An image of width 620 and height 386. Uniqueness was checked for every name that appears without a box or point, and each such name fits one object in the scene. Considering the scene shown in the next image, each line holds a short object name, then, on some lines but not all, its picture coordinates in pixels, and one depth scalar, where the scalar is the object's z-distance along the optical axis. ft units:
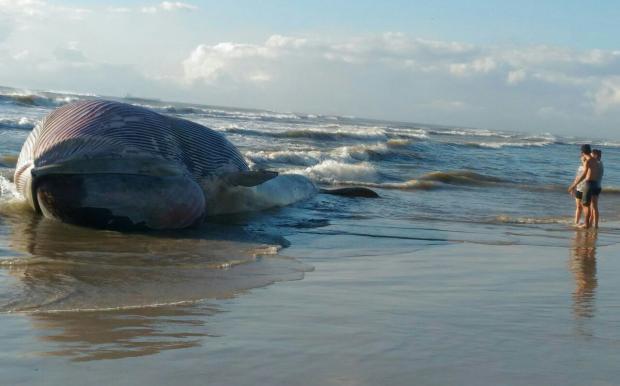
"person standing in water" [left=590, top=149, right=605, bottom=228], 42.46
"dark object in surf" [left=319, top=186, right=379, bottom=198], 47.03
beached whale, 27.84
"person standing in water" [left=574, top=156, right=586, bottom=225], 43.39
